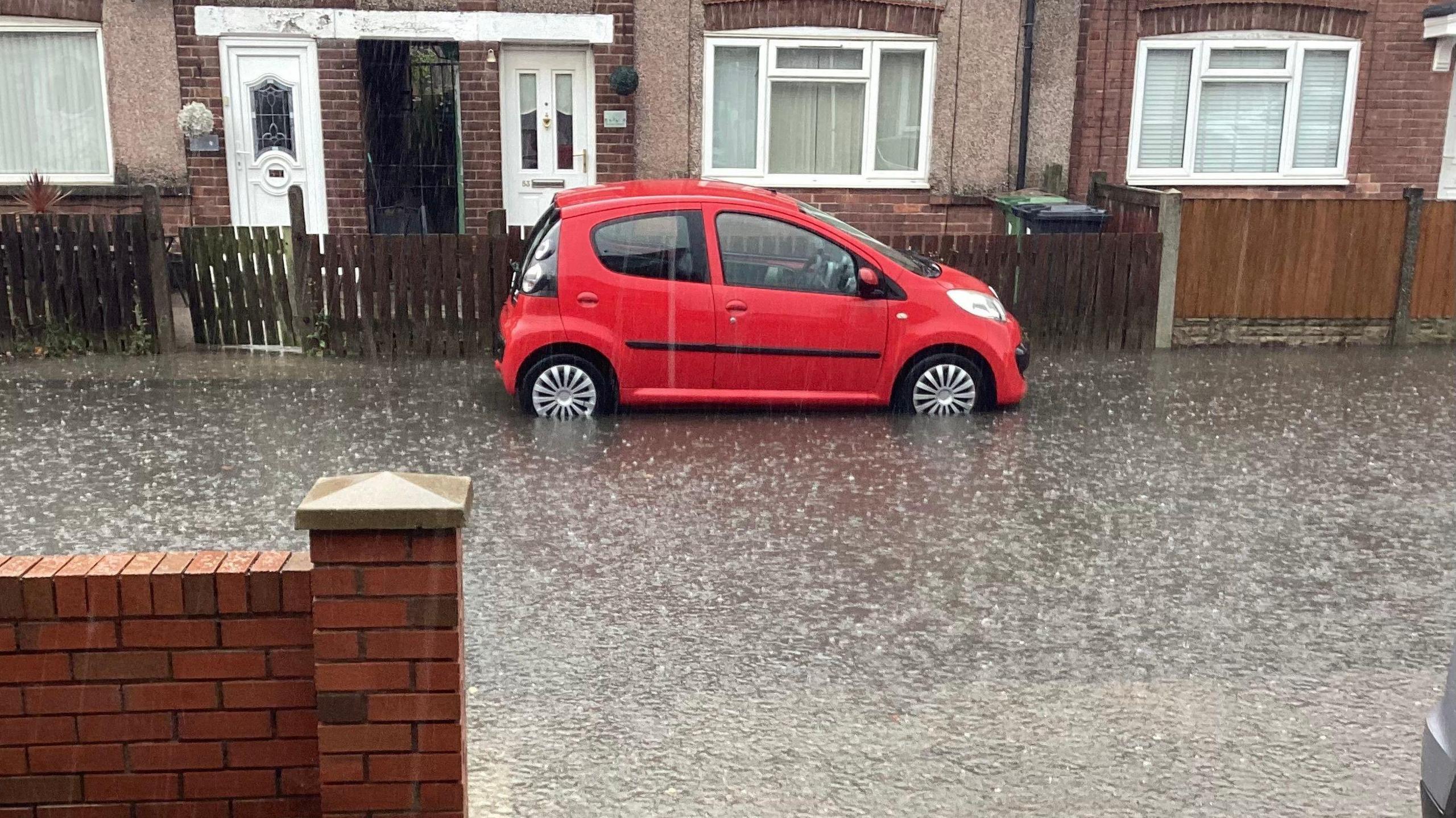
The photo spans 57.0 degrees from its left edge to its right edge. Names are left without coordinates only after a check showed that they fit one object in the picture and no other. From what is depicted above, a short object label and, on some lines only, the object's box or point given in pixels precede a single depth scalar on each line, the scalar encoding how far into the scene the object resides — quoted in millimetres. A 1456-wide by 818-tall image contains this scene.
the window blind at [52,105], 14422
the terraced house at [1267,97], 15258
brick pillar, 3426
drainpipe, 14859
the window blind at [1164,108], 15523
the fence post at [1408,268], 12344
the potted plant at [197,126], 14086
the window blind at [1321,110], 15766
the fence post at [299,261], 11094
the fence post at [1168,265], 12055
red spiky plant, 13289
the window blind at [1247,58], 15594
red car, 9164
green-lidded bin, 13539
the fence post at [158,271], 11141
